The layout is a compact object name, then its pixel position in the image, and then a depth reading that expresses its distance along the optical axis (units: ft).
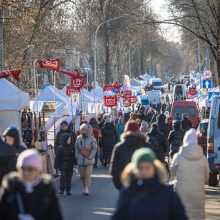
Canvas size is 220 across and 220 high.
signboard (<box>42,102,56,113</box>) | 104.33
